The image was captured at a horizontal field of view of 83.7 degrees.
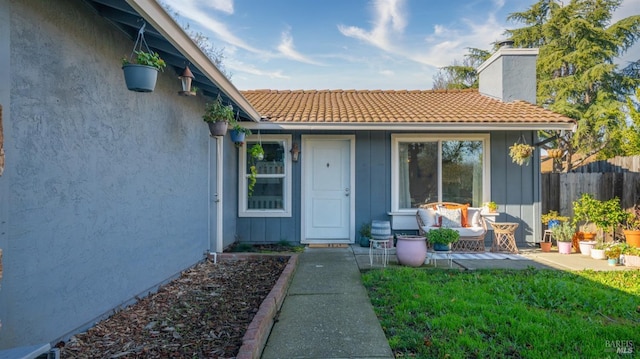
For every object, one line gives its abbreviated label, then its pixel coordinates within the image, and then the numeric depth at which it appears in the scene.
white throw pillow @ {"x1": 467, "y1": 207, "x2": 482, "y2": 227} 7.04
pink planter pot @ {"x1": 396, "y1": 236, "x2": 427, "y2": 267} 5.47
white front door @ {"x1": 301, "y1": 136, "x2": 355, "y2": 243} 7.50
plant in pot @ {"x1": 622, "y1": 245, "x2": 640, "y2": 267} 5.63
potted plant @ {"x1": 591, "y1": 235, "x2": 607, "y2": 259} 6.19
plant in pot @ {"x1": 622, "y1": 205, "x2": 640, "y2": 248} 6.56
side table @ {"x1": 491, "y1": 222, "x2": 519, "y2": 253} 6.73
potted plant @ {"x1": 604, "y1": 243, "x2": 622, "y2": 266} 5.74
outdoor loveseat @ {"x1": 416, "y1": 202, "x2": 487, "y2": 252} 6.76
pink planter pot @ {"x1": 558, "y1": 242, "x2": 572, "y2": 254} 6.72
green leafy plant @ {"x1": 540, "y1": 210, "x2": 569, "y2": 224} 7.03
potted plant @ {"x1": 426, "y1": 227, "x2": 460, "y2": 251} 5.50
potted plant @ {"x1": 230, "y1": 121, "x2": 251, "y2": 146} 6.18
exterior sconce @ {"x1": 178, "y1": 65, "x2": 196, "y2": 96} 4.06
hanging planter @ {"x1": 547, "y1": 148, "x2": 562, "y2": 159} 8.24
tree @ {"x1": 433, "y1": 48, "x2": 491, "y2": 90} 18.08
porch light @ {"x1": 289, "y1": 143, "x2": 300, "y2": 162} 7.38
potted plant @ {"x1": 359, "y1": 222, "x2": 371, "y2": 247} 7.13
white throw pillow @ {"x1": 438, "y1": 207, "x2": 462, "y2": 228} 7.02
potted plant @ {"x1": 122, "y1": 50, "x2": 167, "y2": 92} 2.99
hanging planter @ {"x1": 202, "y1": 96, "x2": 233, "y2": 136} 5.27
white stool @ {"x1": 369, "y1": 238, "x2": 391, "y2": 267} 5.72
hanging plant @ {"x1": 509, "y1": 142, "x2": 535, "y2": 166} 6.62
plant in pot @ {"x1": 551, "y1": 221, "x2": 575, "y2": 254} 6.73
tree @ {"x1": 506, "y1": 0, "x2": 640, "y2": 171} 14.73
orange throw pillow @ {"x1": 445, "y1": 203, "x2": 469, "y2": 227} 7.06
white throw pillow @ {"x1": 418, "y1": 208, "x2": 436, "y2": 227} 7.03
